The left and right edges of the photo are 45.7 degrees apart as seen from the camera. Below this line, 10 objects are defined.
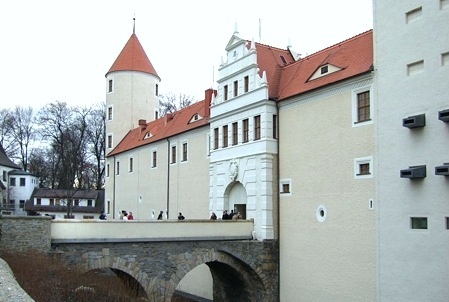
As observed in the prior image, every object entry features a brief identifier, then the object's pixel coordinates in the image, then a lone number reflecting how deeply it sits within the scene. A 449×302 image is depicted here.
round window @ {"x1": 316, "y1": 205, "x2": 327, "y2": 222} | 20.09
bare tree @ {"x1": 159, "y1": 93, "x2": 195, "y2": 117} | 57.66
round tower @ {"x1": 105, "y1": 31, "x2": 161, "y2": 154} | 44.19
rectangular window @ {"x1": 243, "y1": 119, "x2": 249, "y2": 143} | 24.20
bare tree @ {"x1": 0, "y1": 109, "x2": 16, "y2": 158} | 63.13
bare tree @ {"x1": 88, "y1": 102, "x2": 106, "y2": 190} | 59.12
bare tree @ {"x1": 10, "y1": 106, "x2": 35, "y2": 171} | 63.88
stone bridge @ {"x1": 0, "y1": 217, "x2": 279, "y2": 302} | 19.41
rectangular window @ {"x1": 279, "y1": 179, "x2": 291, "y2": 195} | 22.17
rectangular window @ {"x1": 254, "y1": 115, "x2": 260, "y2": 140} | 23.45
